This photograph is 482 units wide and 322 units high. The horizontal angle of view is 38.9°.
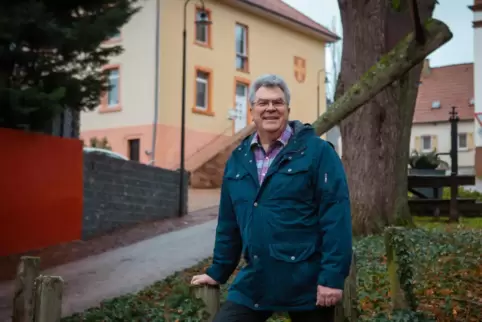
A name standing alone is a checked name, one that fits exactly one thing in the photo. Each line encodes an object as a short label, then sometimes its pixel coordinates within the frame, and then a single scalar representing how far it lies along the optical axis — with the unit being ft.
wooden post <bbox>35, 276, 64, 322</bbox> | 11.59
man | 10.04
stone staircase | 82.07
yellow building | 90.02
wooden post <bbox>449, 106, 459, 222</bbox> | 47.91
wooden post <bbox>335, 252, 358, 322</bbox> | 11.24
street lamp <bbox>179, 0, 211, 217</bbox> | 54.95
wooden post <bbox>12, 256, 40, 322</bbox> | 15.76
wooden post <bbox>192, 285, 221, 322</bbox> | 11.03
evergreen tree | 31.83
